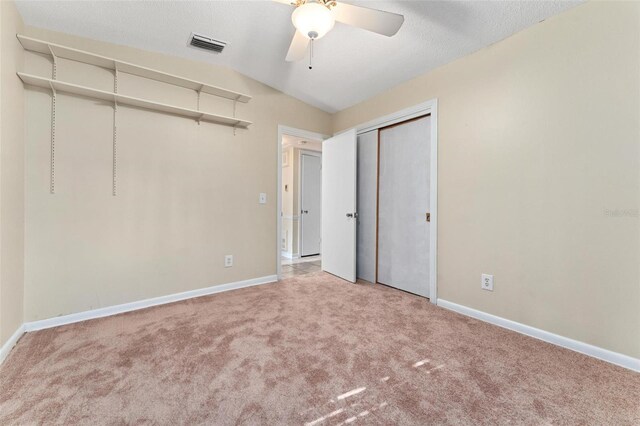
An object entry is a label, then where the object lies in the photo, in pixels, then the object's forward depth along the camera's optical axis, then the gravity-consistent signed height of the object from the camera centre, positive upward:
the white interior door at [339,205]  3.51 +0.09
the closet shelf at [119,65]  2.09 +1.27
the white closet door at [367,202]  3.48 +0.13
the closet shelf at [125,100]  2.08 +0.98
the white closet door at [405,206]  2.91 +0.07
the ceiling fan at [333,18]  1.54 +1.15
